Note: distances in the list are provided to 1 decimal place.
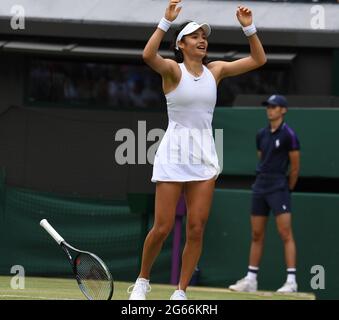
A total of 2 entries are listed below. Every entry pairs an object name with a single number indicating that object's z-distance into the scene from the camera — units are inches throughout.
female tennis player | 652.1
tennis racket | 641.6
